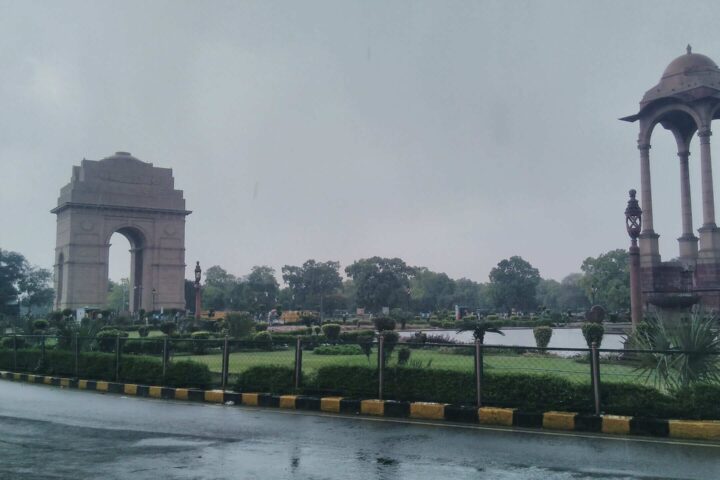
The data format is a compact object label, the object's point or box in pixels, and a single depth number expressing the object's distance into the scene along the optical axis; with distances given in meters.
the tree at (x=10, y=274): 59.69
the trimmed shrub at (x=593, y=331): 18.69
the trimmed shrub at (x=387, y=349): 9.88
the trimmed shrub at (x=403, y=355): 10.50
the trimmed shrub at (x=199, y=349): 19.52
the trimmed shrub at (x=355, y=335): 23.06
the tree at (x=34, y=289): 67.06
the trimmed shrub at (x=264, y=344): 10.98
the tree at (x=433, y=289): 102.50
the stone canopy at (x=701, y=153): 33.56
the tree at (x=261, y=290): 82.38
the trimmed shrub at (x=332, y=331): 27.73
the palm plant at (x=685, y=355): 8.30
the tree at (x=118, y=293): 110.75
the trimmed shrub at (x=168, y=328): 26.38
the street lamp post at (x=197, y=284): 39.03
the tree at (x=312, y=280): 80.19
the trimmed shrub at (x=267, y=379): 10.70
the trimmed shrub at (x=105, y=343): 14.64
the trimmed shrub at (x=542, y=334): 20.56
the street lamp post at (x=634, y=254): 18.12
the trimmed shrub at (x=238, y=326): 22.55
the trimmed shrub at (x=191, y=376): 11.87
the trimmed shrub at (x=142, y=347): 18.52
